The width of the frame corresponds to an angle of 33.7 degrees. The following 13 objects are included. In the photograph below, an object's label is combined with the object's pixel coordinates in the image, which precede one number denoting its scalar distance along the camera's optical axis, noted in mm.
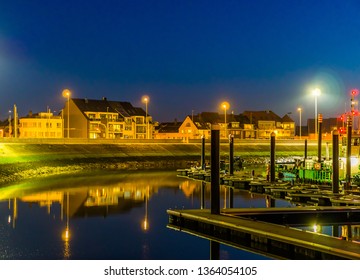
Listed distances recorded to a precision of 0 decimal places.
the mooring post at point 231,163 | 55788
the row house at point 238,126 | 138125
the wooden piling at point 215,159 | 27719
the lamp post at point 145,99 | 104000
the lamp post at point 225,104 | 97912
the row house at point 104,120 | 116188
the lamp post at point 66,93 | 88938
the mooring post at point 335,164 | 35344
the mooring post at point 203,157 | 64625
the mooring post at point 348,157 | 39219
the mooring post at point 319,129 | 53575
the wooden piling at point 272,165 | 46009
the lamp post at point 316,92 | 68100
